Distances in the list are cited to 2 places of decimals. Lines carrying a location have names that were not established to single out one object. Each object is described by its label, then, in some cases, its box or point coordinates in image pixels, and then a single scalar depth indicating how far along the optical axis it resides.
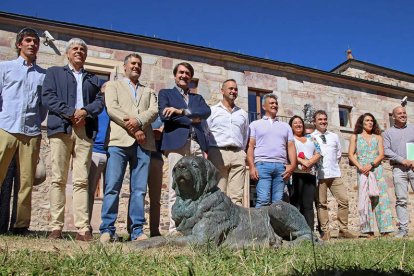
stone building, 10.03
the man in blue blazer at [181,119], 4.70
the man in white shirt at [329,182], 6.37
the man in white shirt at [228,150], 5.17
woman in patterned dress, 6.18
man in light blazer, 4.29
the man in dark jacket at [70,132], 4.25
